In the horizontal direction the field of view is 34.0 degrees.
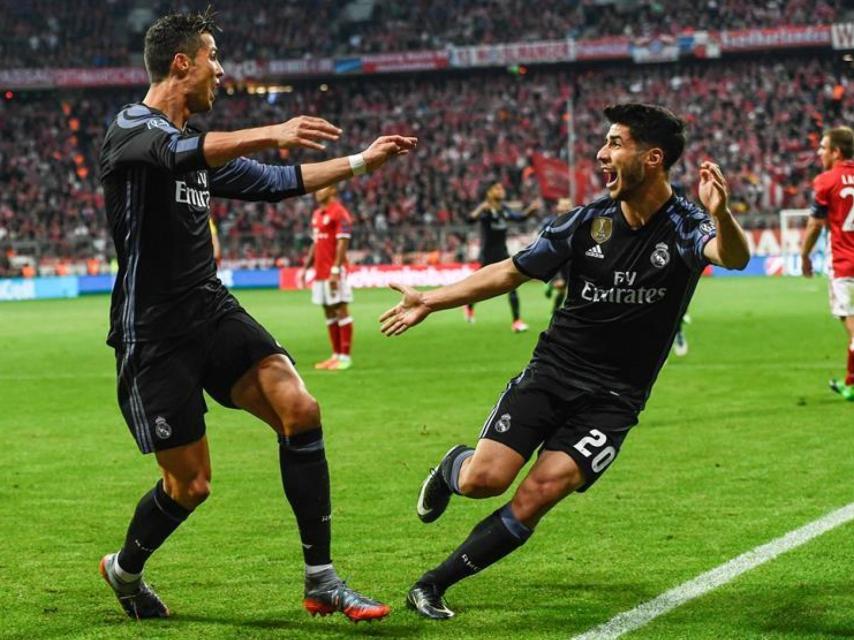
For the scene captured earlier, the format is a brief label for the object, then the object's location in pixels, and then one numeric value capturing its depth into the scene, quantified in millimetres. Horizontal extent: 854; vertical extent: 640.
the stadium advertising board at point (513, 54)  52500
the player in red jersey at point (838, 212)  12125
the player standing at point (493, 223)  22703
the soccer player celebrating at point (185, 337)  5531
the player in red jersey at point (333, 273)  16703
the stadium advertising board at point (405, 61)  54406
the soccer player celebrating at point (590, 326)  5621
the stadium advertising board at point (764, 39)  50469
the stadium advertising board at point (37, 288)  40000
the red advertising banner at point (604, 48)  52031
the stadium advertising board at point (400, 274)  39406
